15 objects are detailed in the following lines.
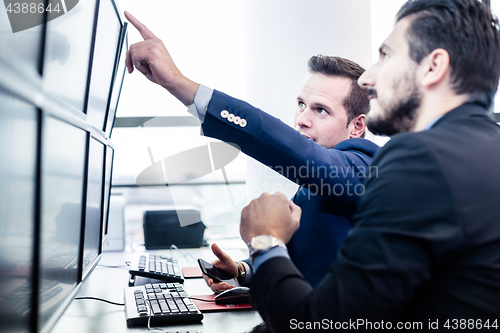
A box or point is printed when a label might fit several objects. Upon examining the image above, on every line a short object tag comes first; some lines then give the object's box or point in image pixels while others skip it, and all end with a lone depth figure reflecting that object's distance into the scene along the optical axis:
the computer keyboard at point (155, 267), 1.43
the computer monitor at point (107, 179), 1.54
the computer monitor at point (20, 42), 0.53
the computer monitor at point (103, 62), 1.13
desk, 0.97
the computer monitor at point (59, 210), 0.71
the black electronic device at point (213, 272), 1.33
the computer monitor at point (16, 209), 0.54
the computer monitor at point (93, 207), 1.12
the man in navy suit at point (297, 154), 0.88
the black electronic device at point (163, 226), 2.30
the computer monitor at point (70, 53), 0.71
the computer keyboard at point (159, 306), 0.98
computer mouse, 1.17
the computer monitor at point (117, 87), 1.63
